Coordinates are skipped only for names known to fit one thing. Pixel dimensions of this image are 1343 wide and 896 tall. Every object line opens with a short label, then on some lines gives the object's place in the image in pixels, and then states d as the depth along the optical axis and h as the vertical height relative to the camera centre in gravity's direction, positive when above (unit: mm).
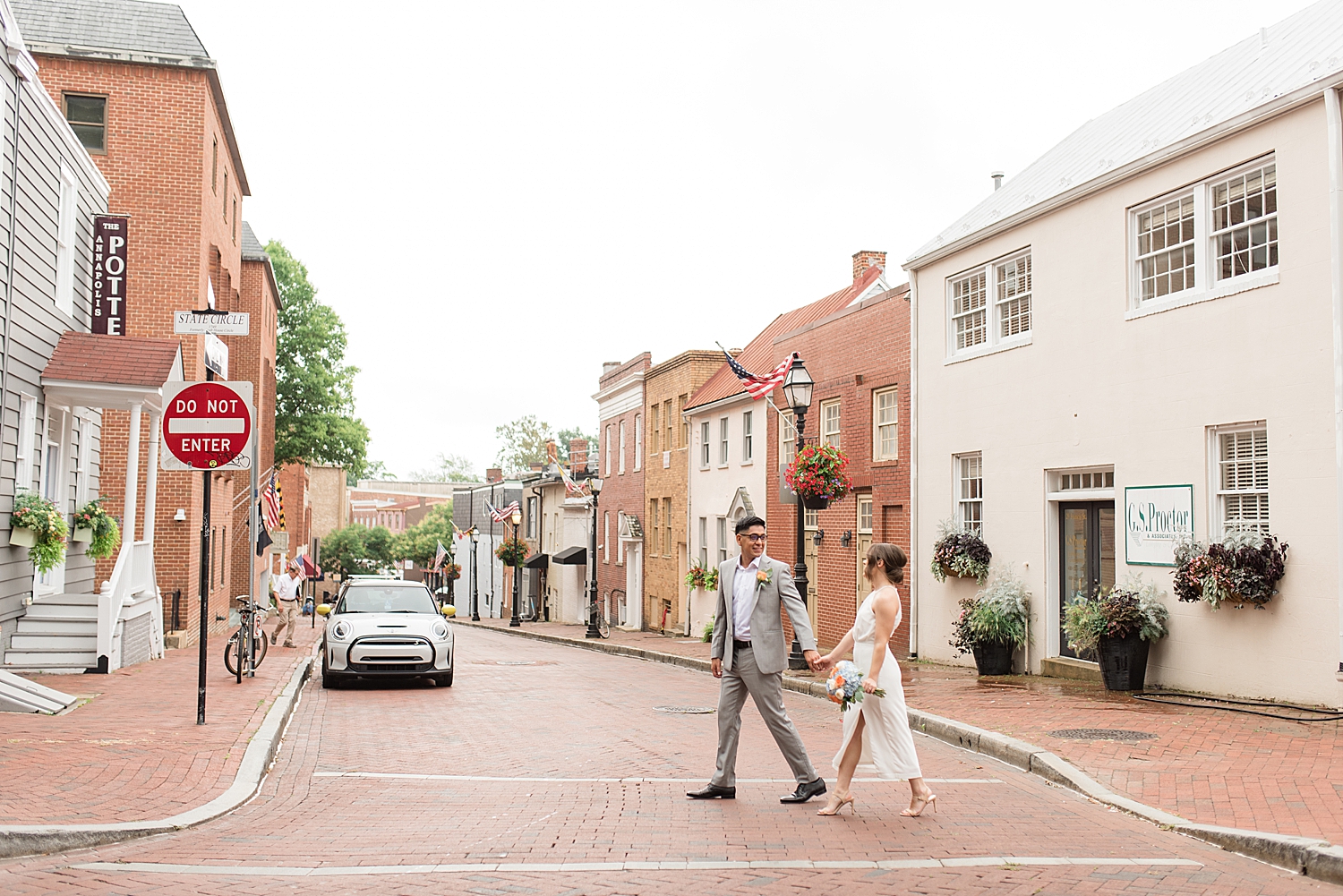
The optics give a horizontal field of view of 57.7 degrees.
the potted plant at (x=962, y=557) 17500 -393
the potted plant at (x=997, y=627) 16391 -1306
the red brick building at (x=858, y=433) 20578 +1729
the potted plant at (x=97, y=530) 16828 -65
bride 7633 -1156
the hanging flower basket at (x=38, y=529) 14656 -49
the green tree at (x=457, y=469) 136750 +6601
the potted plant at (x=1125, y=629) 13672 -1122
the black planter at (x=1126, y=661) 13734 -1491
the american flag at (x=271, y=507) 29878 +485
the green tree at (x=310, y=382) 47094 +5630
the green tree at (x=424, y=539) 91750 -919
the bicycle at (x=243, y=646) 15195 -1575
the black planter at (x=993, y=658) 16453 -1745
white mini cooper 16203 -1588
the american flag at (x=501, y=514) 44859 +527
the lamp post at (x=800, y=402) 17625 +1864
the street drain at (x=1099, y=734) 10594 -1796
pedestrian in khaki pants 23609 -1434
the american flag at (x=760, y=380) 21219 +2612
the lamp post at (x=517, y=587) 42125 -2151
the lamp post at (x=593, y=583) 32781 -1543
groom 8062 -815
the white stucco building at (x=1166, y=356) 11914 +2076
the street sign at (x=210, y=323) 11875 +1985
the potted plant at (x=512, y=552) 46812 -1003
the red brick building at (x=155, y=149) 22812 +7107
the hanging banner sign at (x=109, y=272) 18297 +3809
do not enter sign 11117 +921
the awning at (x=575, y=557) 45781 -1100
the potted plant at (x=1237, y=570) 12055 -399
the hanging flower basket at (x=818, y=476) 18703 +810
